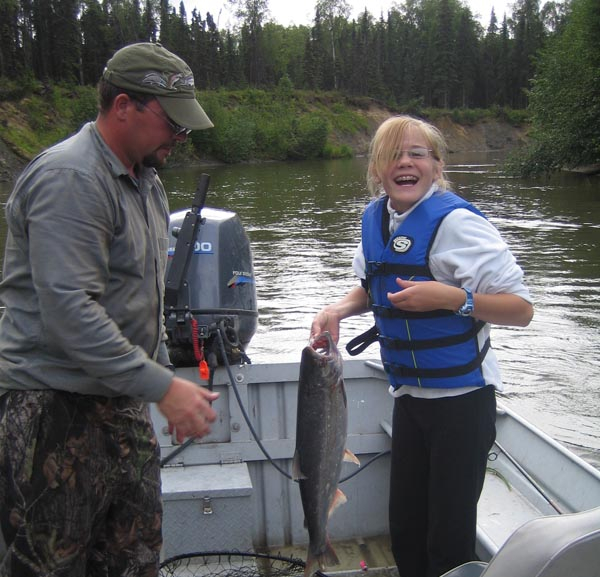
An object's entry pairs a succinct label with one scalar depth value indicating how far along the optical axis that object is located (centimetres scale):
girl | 275
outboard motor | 439
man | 216
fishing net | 379
